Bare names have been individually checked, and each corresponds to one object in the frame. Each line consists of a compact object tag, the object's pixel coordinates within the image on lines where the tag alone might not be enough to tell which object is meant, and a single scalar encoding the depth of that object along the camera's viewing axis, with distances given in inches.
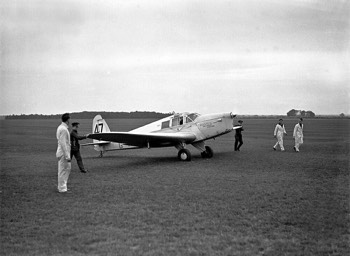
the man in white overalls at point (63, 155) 330.3
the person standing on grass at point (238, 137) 783.2
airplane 588.5
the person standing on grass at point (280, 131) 781.3
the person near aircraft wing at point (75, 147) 476.1
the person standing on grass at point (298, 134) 750.5
